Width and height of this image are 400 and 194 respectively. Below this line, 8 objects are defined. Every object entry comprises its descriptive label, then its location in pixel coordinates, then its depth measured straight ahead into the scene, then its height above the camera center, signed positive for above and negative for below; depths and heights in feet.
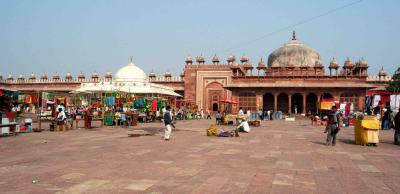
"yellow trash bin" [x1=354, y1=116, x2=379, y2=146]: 31.83 -2.05
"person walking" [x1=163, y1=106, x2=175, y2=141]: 34.14 -1.50
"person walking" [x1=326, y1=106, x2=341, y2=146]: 31.37 -1.59
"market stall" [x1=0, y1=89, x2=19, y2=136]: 37.58 -0.92
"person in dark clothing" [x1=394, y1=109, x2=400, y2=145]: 34.45 -2.20
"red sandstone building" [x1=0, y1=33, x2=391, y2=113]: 109.09 +8.93
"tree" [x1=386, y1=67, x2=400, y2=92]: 107.55 +7.26
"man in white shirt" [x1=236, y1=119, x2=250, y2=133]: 45.35 -2.46
